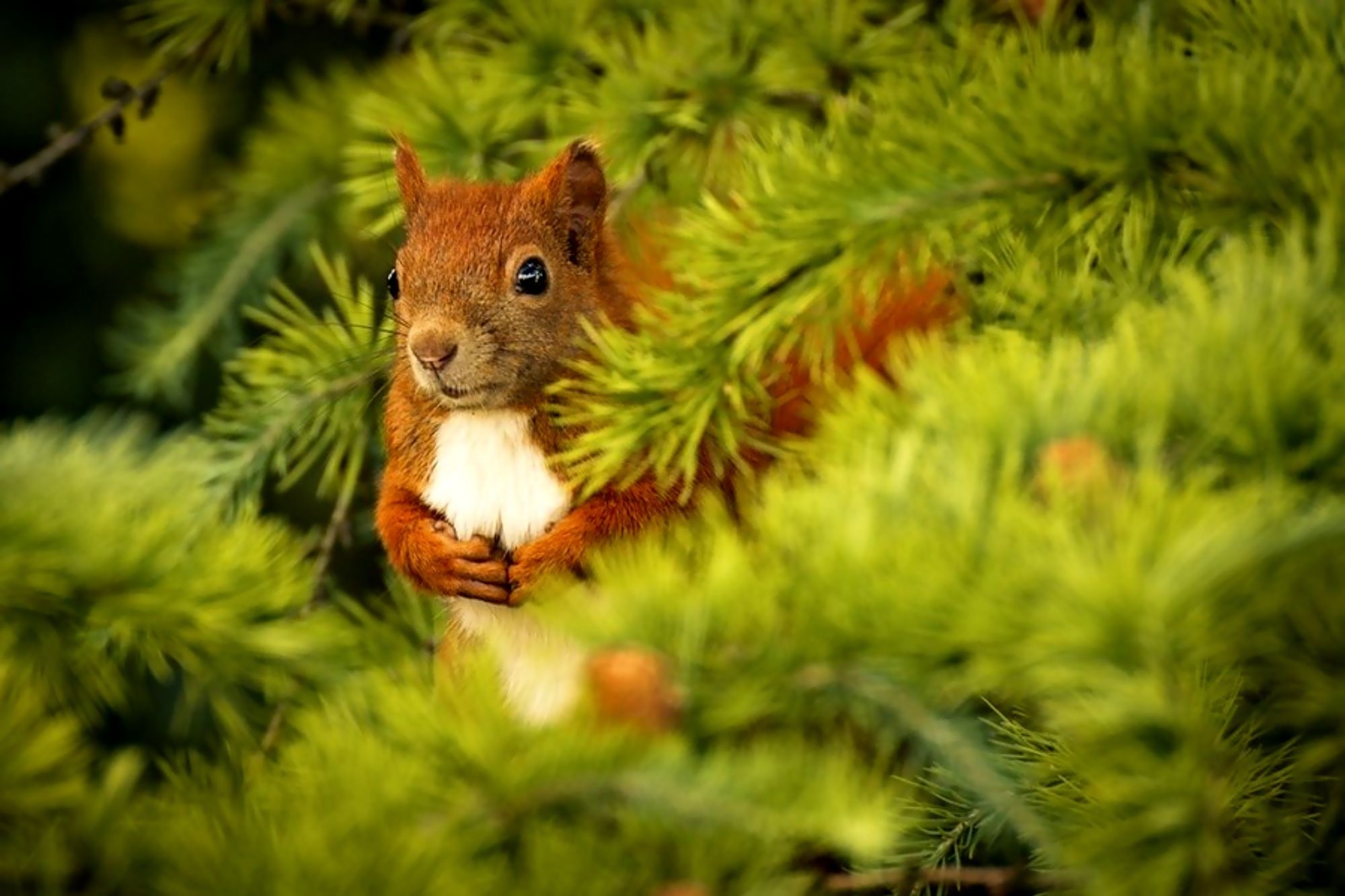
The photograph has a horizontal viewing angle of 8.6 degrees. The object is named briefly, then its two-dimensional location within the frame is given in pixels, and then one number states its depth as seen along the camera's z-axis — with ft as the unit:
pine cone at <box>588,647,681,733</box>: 7.00
